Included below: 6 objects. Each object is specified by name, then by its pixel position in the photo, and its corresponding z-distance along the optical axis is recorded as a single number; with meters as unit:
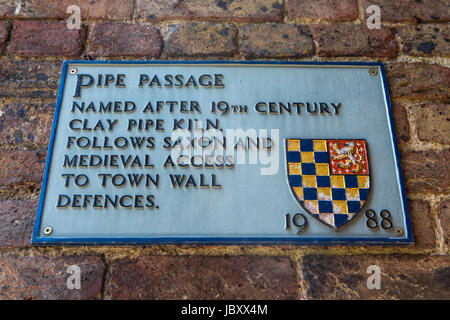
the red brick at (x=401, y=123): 1.10
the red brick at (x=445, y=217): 1.00
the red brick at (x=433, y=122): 1.10
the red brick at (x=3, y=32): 1.24
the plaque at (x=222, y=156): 0.98
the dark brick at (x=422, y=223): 1.00
